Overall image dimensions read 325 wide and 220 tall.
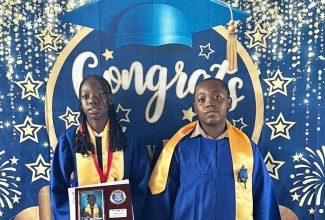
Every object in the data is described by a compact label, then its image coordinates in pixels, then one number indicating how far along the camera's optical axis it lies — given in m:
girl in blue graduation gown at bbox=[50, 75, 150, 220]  1.44
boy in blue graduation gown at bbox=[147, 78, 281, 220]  1.39
